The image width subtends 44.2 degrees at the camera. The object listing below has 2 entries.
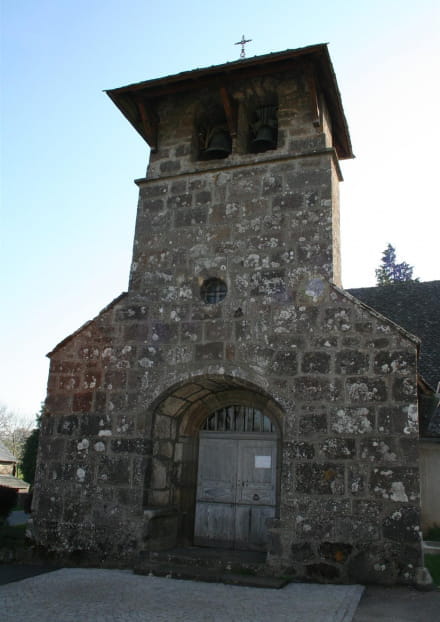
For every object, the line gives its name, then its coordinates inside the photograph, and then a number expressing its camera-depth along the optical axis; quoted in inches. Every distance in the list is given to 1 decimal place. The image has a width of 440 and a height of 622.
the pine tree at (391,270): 1134.4
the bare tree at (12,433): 2121.1
